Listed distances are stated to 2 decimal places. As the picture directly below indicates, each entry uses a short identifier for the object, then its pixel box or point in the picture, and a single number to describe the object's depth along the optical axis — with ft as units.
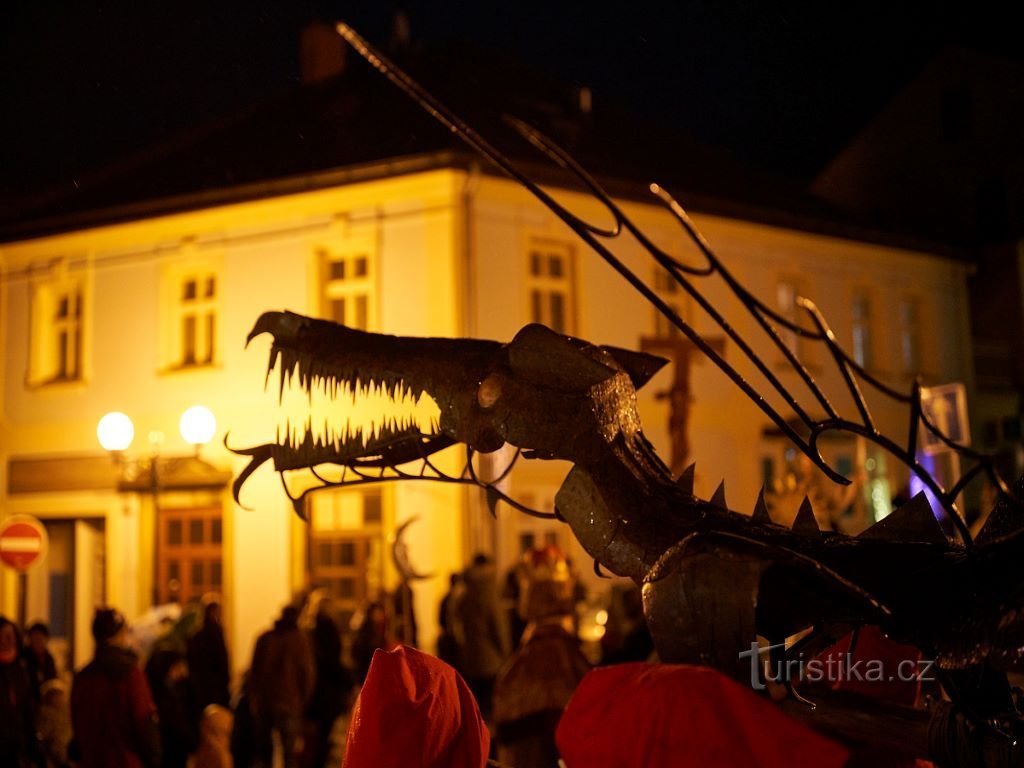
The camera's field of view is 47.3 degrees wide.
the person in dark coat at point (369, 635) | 36.37
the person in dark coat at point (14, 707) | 22.26
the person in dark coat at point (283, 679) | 30.86
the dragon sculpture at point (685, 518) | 8.48
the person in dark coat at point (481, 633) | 35.86
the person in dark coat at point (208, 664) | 31.45
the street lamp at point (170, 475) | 54.39
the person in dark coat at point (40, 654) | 27.22
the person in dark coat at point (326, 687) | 33.12
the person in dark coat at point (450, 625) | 37.63
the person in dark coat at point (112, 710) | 21.06
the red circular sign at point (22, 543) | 36.06
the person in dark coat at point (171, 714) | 26.78
